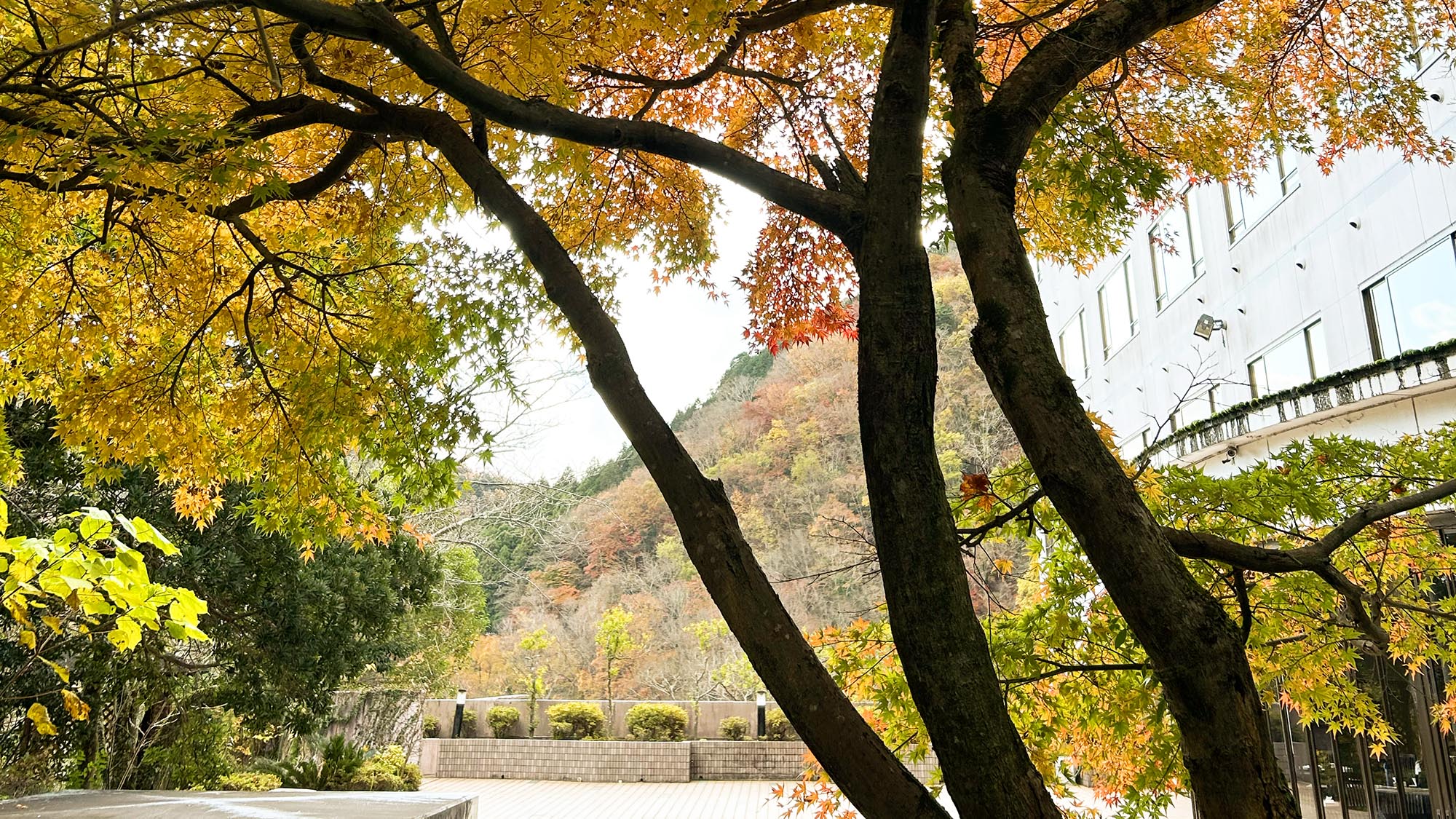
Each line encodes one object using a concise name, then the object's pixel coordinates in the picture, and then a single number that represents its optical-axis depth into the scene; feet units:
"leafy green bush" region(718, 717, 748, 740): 40.88
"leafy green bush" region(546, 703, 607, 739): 41.19
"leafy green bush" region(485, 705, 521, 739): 42.04
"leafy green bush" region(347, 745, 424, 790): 28.27
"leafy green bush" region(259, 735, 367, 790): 27.40
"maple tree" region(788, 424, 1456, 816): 9.02
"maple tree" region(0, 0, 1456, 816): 5.21
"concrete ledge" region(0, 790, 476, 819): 16.63
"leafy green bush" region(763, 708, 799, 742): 41.22
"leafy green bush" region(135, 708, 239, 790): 24.71
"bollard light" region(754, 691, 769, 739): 41.29
